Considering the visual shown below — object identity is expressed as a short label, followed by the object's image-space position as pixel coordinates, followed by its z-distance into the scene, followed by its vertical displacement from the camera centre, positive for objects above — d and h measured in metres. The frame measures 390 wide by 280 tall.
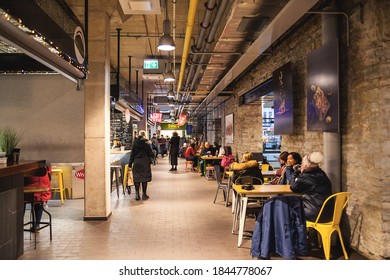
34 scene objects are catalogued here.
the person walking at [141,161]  8.48 -0.55
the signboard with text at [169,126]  38.31 +1.27
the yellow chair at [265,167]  8.59 -0.69
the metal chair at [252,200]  5.21 -0.99
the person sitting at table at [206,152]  13.64 -0.52
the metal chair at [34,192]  5.08 -0.74
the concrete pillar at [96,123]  6.55 +0.28
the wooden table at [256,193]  4.85 -0.73
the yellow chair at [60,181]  8.18 -0.96
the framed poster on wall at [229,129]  13.91 +0.37
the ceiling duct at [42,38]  3.48 +1.19
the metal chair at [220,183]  7.63 -0.95
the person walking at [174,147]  15.85 -0.41
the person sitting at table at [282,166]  6.28 -0.49
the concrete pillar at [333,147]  4.96 -0.13
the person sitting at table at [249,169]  6.41 -0.55
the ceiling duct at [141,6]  5.63 +2.09
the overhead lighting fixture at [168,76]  10.88 +1.83
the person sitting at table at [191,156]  16.11 -0.80
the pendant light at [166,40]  6.91 +1.86
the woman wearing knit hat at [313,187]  4.51 -0.61
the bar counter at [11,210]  4.12 -0.84
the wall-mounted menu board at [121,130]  17.58 +0.41
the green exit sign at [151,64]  10.79 +2.19
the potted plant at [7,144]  5.23 -0.08
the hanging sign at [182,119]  22.67 +1.19
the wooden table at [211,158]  12.21 -0.67
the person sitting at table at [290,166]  5.66 -0.45
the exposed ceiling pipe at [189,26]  5.57 +2.04
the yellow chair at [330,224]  4.32 -1.05
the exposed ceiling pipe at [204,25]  5.64 +2.08
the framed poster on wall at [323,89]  4.84 +0.69
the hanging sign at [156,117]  25.71 +1.49
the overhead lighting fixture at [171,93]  16.53 +2.04
